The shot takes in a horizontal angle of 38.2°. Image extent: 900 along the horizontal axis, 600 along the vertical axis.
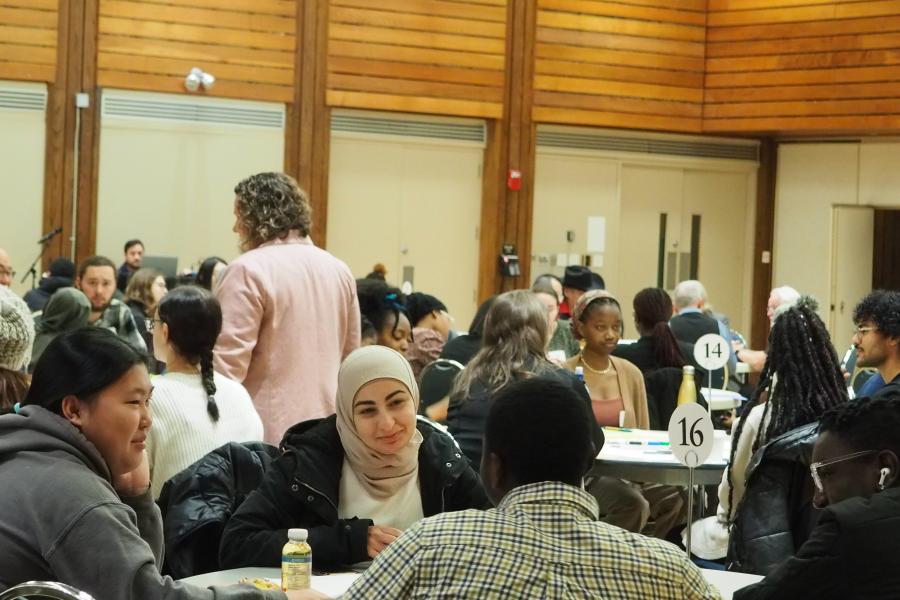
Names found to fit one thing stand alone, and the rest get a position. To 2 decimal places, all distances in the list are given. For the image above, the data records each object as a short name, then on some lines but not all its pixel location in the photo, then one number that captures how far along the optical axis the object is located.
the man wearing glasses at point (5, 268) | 8.73
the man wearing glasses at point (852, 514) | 2.61
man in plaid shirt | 2.08
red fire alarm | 13.61
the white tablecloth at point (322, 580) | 3.33
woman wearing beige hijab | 3.53
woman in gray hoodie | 2.49
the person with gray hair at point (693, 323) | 9.08
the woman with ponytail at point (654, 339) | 7.54
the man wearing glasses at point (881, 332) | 5.19
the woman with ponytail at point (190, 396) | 4.25
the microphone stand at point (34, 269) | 11.73
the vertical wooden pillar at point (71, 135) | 11.91
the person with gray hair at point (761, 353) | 9.27
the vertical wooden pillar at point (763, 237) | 15.04
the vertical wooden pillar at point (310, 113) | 12.75
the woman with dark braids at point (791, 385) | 4.54
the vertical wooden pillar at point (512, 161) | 13.61
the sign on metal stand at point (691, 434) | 4.39
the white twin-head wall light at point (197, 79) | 12.17
